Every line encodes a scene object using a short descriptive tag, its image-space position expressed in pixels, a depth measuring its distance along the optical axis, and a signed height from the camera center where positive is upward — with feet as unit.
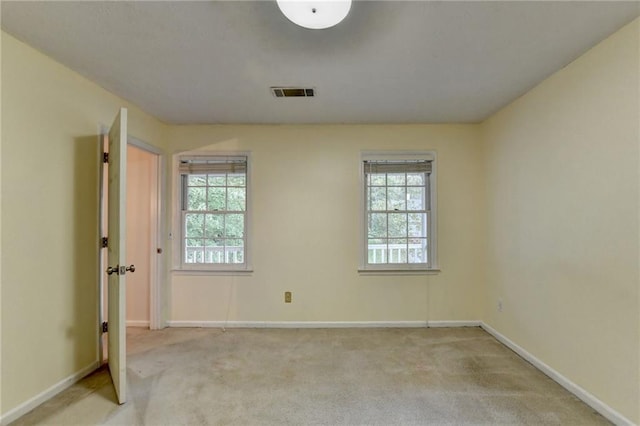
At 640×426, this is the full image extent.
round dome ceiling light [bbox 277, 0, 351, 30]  4.65 +3.24
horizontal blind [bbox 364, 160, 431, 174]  11.69 +1.90
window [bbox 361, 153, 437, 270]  11.67 +0.16
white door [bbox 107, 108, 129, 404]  6.68 -1.08
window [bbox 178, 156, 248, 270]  11.73 +0.17
